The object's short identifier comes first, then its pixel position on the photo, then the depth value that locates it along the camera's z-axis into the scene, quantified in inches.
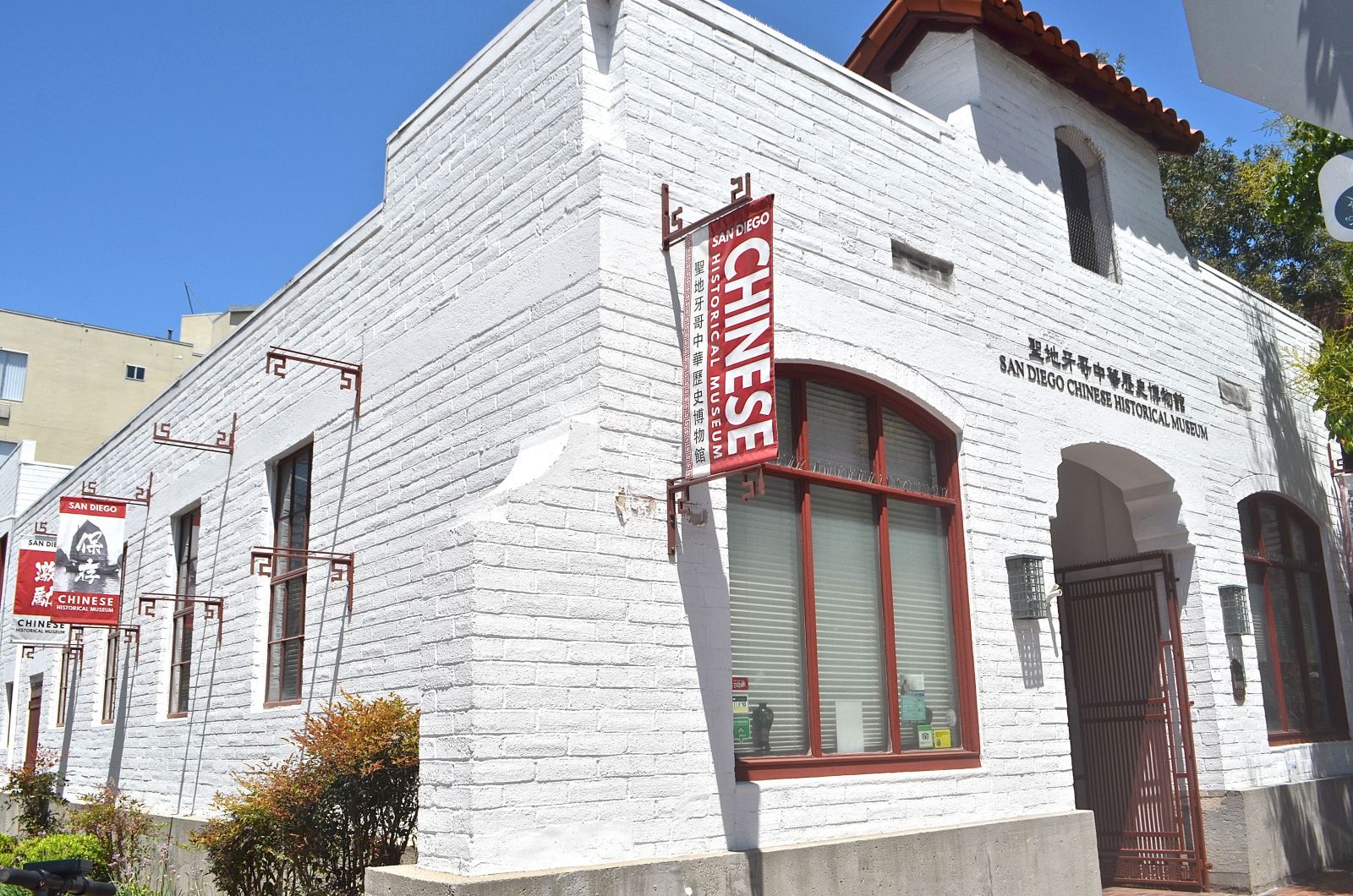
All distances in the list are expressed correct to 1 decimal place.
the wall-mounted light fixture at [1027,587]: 344.5
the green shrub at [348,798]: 268.8
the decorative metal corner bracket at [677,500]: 263.4
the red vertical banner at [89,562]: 510.3
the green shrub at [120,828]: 424.5
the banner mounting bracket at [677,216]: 264.7
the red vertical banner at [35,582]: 511.2
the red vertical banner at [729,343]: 247.6
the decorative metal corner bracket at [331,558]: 349.4
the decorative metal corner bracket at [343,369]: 364.5
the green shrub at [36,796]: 556.4
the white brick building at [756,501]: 248.2
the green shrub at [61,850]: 405.7
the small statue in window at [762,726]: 281.4
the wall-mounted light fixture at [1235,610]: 436.1
